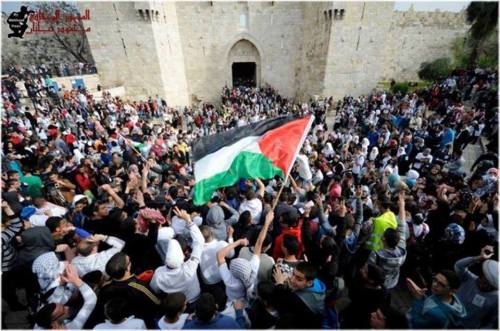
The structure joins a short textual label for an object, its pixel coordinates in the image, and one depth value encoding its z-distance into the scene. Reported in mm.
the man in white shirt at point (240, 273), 2312
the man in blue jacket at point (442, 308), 1934
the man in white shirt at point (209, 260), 2678
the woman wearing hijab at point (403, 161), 7523
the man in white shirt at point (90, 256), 2451
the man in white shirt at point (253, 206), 3584
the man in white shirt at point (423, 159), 6750
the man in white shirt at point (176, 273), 2287
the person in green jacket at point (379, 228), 3031
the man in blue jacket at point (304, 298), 1992
